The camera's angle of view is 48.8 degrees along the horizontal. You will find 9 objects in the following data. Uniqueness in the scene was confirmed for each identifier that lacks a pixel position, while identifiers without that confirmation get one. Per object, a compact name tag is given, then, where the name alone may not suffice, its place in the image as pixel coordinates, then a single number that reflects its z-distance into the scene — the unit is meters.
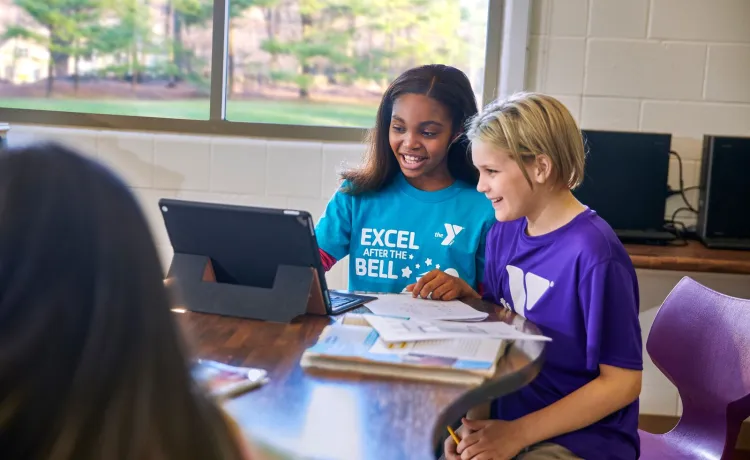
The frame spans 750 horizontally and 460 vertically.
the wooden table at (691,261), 2.37
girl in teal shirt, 2.01
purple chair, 1.61
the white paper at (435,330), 1.41
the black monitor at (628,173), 2.58
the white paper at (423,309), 1.59
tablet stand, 1.56
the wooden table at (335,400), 1.03
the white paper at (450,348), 1.34
